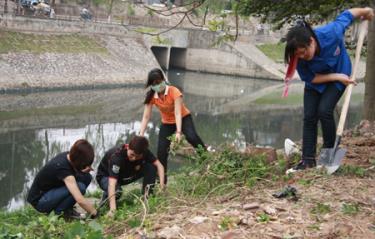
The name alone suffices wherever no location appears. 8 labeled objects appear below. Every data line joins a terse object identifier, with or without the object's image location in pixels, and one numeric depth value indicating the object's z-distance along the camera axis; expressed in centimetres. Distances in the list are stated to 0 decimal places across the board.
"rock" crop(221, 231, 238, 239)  347
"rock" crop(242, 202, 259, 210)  398
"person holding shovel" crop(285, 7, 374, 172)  468
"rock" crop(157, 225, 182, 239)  354
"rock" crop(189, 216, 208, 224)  374
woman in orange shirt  648
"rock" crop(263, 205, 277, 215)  387
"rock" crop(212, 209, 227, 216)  391
